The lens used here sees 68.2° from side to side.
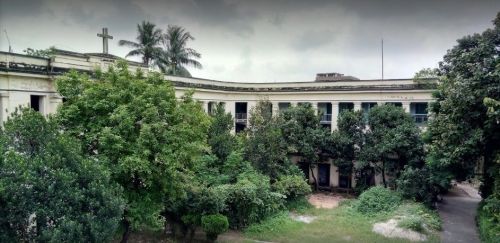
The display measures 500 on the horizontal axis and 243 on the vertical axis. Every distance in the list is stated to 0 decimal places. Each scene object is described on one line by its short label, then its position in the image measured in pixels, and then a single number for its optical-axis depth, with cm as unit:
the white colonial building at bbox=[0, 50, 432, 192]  1744
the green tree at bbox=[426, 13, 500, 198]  1435
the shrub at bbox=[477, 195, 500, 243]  1323
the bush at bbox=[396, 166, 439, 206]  2124
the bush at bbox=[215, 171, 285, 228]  1805
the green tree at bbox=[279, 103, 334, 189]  2625
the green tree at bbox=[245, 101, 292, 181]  2262
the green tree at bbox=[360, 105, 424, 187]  2311
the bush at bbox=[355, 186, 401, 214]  2096
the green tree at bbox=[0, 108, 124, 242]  949
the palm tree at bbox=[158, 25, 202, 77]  3447
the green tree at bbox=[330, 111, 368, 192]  2550
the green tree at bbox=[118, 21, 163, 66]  3341
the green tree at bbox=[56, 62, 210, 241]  1270
